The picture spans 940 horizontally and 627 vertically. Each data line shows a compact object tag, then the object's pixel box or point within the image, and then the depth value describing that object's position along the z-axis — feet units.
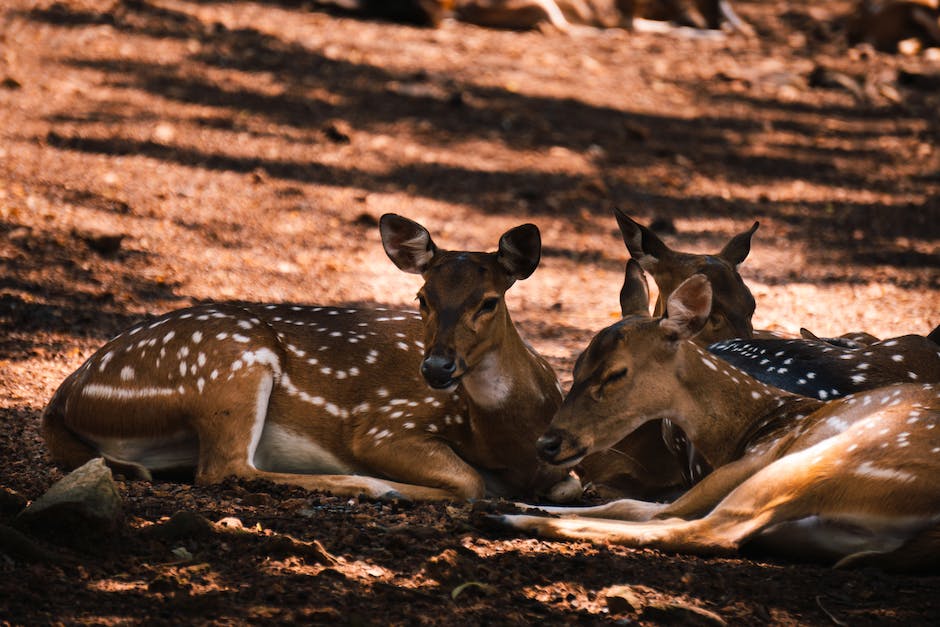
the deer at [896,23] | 107.04
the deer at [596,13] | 105.60
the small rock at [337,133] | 82.53
